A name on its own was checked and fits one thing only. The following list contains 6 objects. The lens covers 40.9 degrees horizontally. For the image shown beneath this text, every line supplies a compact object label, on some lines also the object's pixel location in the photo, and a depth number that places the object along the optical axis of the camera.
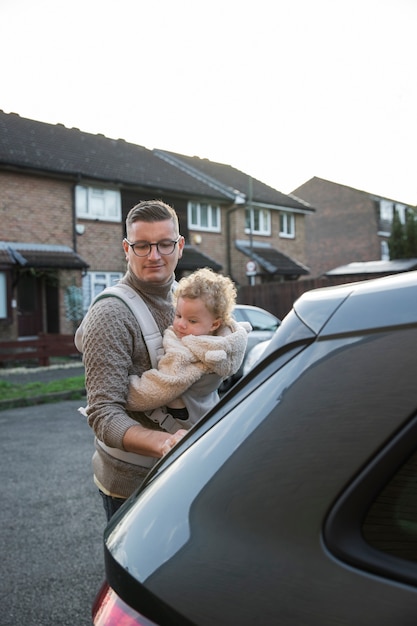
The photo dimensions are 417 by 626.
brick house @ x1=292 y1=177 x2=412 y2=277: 38.38
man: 1.78
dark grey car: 0.87
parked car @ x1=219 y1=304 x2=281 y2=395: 10.93
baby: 1.86
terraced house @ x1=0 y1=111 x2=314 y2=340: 18.55
